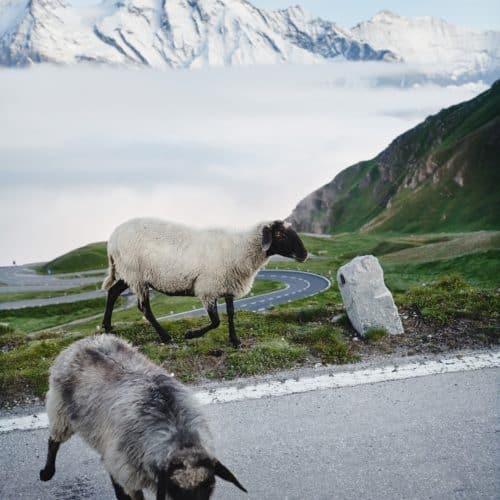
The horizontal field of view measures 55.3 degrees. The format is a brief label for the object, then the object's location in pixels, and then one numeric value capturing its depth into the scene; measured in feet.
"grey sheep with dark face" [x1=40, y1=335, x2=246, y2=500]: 15.42
